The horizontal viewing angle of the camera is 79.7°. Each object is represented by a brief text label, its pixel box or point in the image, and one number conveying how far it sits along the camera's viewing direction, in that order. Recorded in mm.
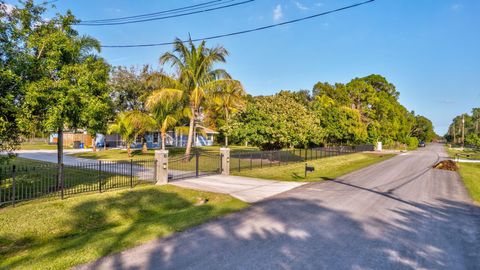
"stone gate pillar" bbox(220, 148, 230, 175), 17125
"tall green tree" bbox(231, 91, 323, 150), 21984
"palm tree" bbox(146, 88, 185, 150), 21872
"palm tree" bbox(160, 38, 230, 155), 22312
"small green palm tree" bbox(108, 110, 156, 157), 27375
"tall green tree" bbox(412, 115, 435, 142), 98650
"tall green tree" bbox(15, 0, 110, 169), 9898
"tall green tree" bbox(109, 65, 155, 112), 31031
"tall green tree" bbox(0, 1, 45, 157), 9117
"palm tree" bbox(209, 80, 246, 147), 22141
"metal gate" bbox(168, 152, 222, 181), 15945
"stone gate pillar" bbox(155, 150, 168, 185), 13445
